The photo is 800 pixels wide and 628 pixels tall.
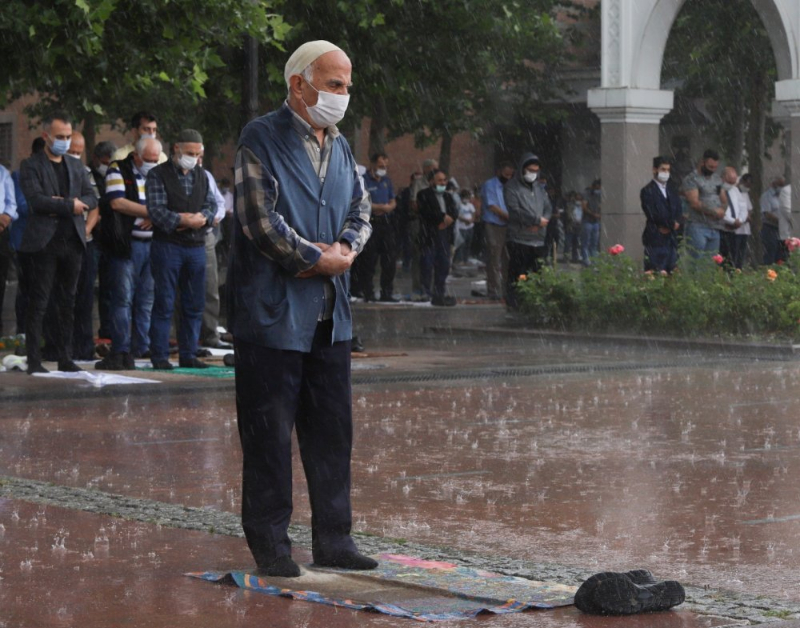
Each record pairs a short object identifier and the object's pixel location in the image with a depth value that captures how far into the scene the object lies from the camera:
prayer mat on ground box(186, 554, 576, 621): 5.80
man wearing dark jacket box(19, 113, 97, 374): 13.82
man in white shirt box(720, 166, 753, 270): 21.45
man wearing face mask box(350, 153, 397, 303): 24.98
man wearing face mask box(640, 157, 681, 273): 20.62
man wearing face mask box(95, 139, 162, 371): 14.46
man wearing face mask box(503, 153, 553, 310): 21.19
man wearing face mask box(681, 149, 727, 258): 21.08
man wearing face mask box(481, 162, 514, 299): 24.22
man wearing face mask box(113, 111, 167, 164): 14.95
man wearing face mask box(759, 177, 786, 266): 26.77
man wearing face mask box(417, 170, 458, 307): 24.83
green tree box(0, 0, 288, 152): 15.15
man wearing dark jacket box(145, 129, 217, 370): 14.18
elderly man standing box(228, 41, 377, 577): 6.45
